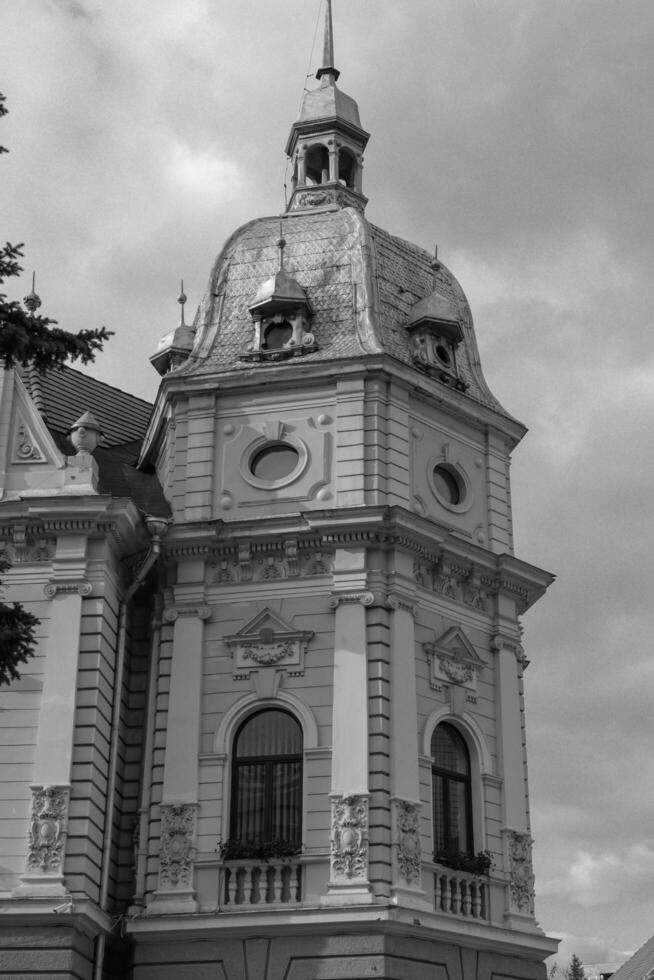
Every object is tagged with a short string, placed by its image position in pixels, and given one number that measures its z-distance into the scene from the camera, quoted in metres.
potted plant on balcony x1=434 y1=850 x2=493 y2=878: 27.45
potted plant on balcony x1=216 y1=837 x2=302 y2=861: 26.66
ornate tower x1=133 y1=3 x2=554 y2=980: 26.41
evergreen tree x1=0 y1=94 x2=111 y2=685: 19.22
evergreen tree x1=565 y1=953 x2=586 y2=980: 62.84
